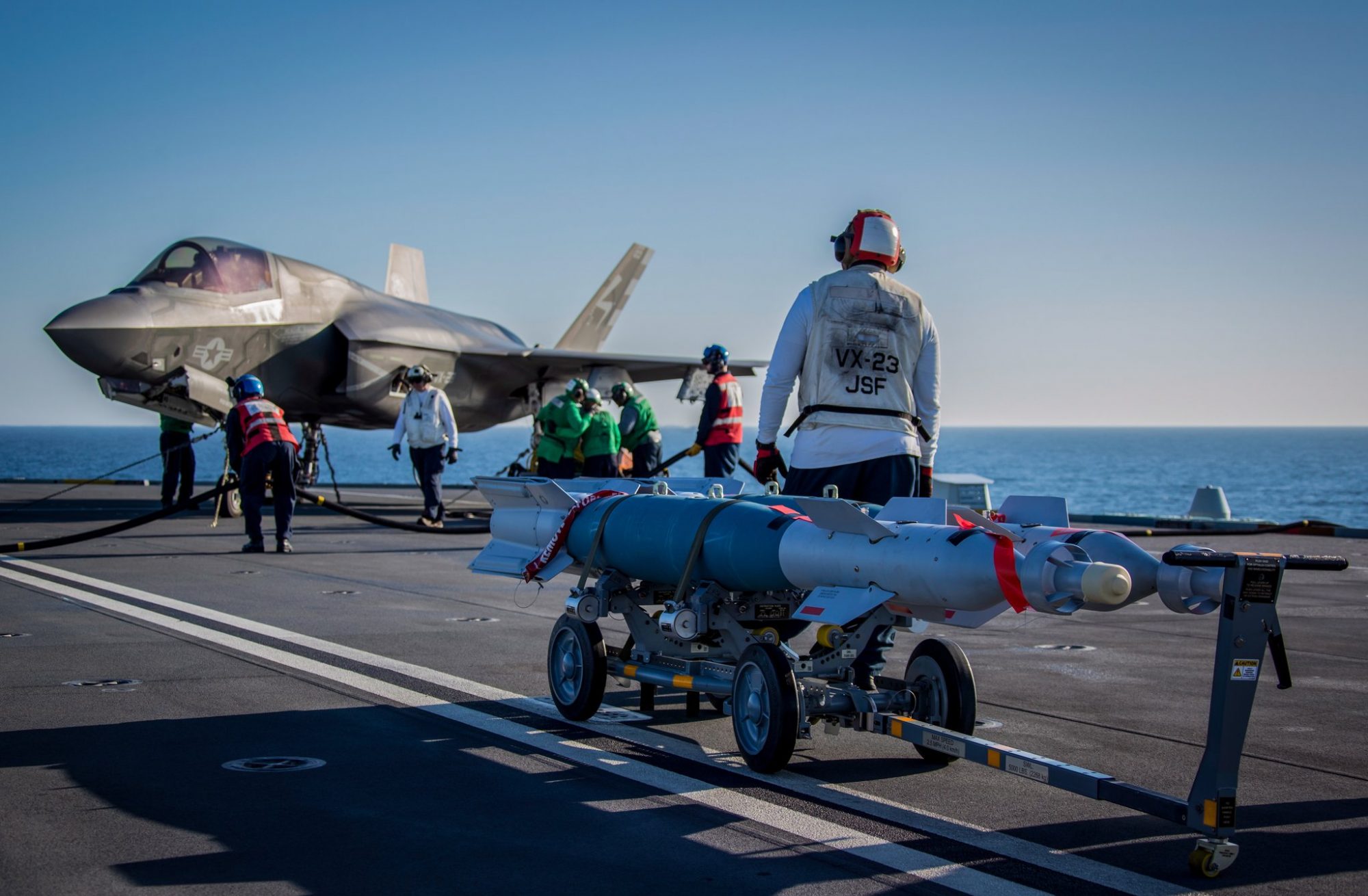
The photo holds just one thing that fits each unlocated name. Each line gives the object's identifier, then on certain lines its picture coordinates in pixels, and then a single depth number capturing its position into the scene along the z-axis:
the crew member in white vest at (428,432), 17.06
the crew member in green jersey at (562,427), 18.03
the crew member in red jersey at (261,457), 13.80
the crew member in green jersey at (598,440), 17.97
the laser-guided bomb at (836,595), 3.66
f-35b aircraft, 17.12
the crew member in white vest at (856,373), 5.96
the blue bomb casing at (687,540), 5.24
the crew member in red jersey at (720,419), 15.95
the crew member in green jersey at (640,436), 19.53
